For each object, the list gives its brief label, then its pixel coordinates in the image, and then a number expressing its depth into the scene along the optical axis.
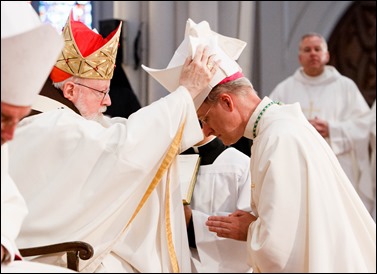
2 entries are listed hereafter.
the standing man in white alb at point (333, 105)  8.11
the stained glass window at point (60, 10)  9.92
